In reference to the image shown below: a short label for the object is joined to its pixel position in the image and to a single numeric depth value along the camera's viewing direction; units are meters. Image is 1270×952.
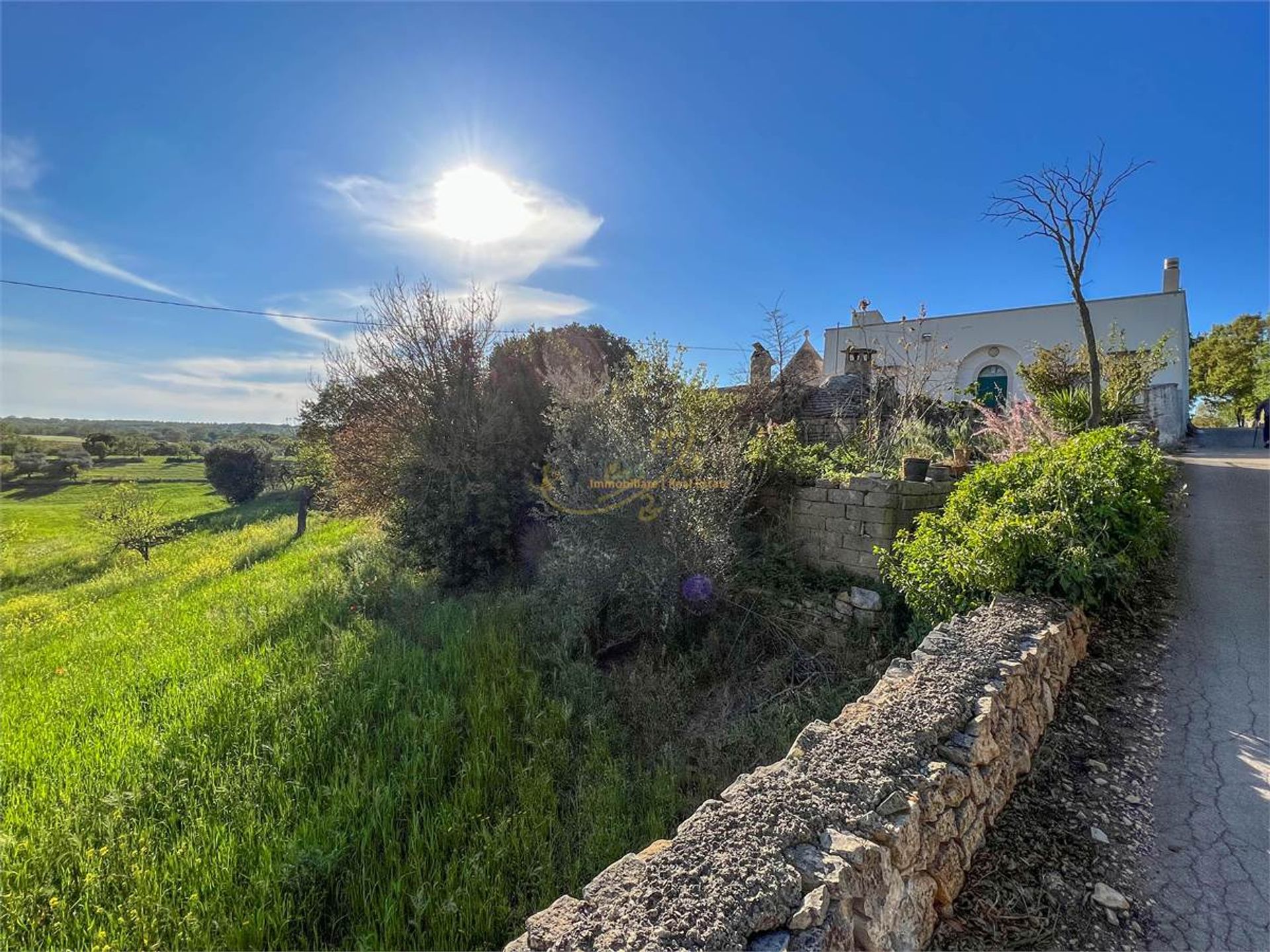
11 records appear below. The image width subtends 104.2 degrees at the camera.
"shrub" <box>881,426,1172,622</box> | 3.05
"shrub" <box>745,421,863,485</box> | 5.70
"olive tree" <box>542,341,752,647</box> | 4.96
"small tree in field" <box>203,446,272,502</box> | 25.02
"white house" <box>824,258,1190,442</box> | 16.30
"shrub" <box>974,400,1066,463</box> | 6.01
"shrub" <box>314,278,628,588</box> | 7.29
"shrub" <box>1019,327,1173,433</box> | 7.78
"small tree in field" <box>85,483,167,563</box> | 14.94
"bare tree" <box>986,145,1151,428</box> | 6.39
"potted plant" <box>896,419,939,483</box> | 4.95
